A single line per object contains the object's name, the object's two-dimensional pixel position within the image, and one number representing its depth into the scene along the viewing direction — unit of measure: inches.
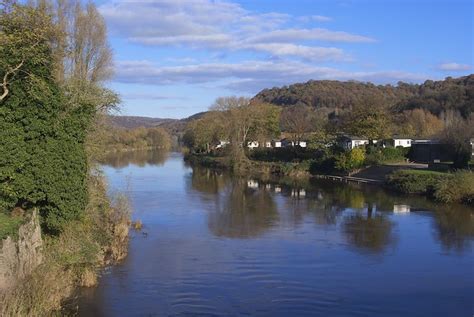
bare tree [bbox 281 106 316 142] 2618.1
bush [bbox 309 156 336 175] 1921.8
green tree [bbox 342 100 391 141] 1939.0
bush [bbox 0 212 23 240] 424.5
